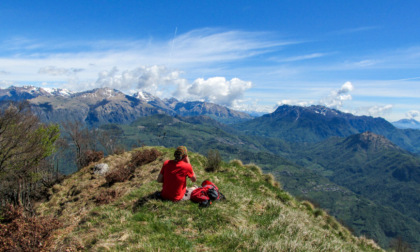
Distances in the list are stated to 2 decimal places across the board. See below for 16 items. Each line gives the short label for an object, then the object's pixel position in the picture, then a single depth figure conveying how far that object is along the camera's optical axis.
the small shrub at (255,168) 21.48
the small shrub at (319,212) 17.03
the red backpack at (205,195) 9.47
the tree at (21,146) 16.67
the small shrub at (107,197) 11.86
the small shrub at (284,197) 15.96
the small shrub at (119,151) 26.30
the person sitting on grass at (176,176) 9.81
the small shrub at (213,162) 19.40
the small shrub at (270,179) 19.39
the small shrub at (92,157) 23.62
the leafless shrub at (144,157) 19.93
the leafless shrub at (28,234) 5.99
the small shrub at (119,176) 16.47
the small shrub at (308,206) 17.06
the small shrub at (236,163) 22.40
